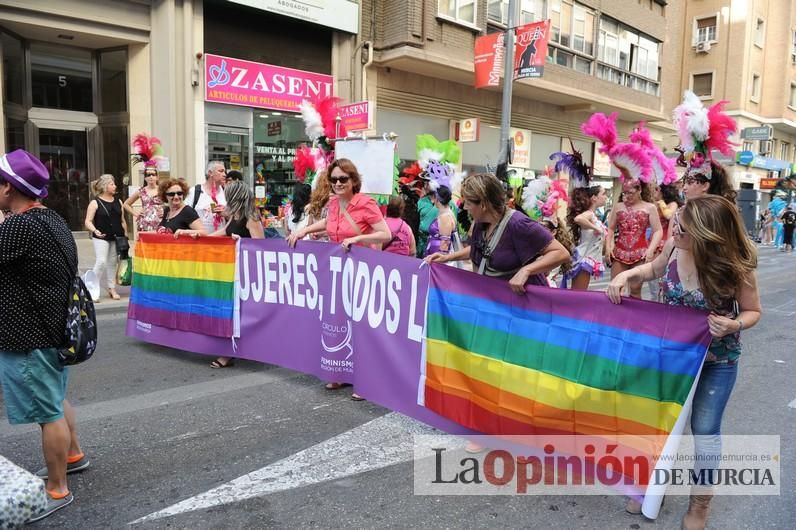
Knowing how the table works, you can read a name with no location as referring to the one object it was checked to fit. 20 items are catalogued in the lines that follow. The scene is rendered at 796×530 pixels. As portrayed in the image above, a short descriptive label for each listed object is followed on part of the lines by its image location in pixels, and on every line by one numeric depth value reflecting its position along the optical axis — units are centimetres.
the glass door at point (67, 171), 1355
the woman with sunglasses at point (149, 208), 806
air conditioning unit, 3525
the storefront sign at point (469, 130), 1719
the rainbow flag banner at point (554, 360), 295
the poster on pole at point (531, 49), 1410
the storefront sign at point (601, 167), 2511
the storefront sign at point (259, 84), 1369
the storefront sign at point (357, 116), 1183
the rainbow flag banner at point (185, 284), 557
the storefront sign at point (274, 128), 1508
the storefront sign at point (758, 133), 2773
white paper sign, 729
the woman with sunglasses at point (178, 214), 607
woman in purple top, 342
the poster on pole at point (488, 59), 1523
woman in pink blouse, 490
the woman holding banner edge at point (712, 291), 273
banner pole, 1378
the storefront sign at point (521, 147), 2067
